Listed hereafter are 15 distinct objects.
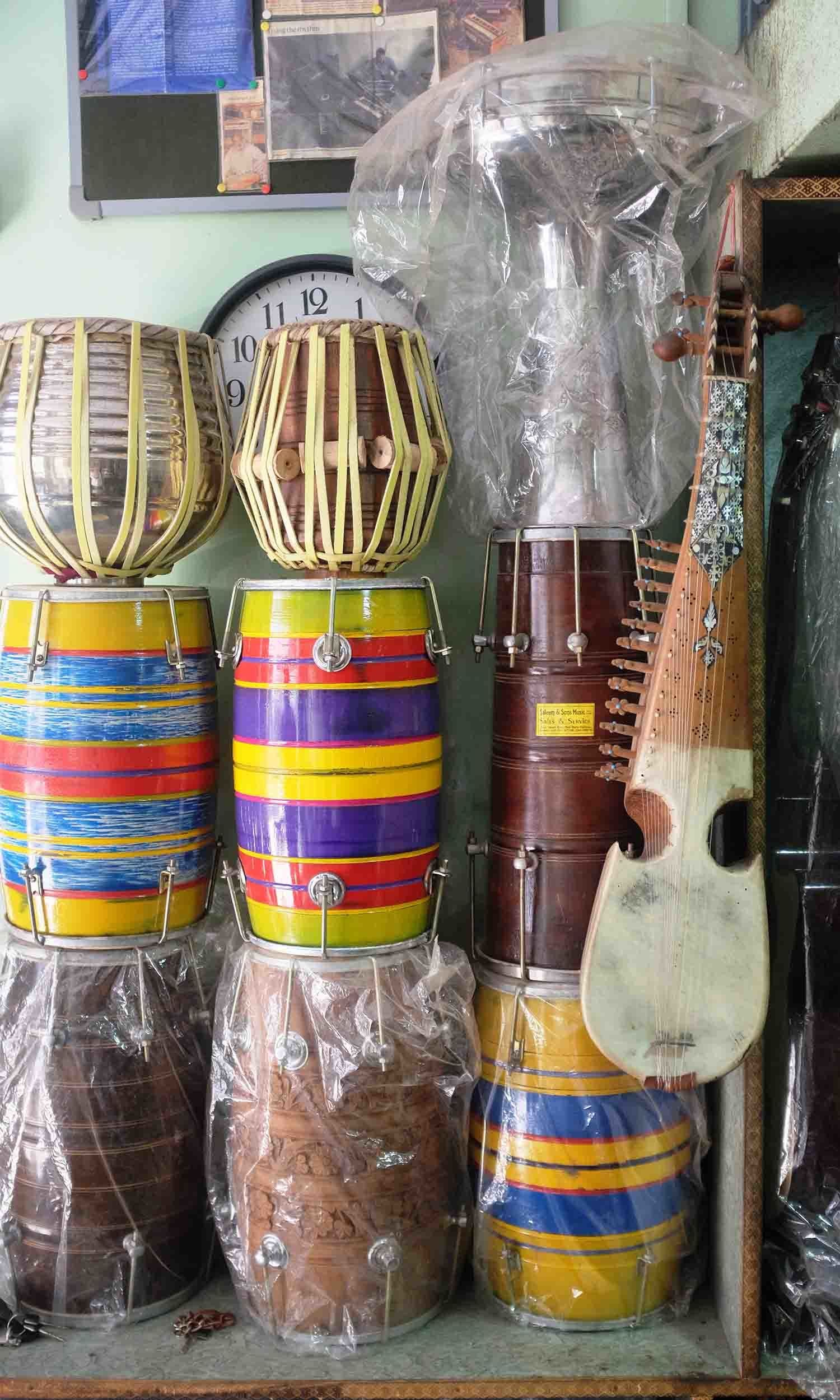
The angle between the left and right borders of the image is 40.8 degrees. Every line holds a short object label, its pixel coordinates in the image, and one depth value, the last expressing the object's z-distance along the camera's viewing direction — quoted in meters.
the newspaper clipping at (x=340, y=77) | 2.24
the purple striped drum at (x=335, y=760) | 1.86
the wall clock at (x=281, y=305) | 2.29
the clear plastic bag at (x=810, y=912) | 1.83
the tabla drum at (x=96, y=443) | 1.92
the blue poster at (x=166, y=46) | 2.27
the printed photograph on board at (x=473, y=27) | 2.23
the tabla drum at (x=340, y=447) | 1.86
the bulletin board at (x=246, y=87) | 2.24
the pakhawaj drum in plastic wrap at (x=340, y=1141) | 1.87
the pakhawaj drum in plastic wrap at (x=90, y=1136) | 1.94
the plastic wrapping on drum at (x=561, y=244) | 1.80
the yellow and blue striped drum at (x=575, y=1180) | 1.92
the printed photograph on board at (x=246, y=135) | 2.27
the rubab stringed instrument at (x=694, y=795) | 1.71
